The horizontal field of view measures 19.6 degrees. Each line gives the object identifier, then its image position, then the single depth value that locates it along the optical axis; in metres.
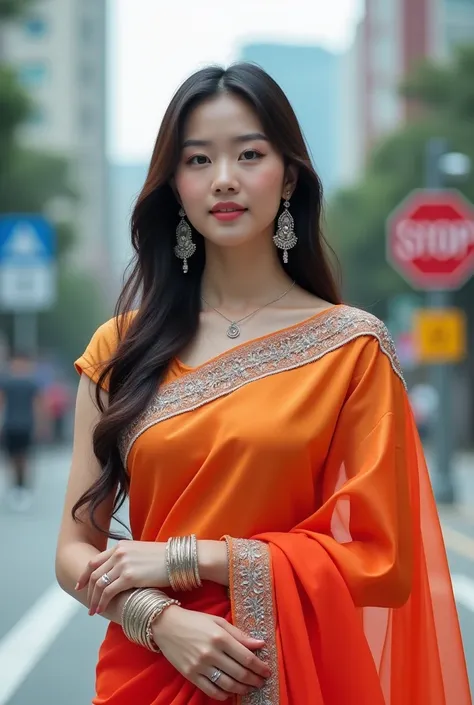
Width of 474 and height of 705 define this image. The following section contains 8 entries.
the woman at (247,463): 2.21
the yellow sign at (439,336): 15.90
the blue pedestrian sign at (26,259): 16.31
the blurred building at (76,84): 80.06
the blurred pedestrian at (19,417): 15.58
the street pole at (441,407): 15.70
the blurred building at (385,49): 68.56
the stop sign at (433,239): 14.40
